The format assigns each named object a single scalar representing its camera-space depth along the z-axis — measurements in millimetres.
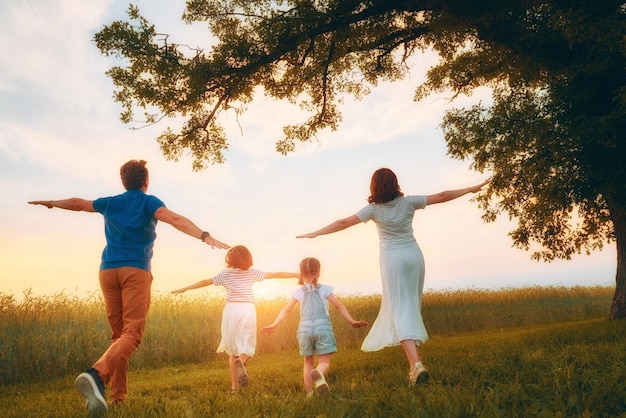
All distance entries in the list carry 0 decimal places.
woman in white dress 7105
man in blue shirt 6371
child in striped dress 8203
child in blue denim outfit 7379
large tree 14430
